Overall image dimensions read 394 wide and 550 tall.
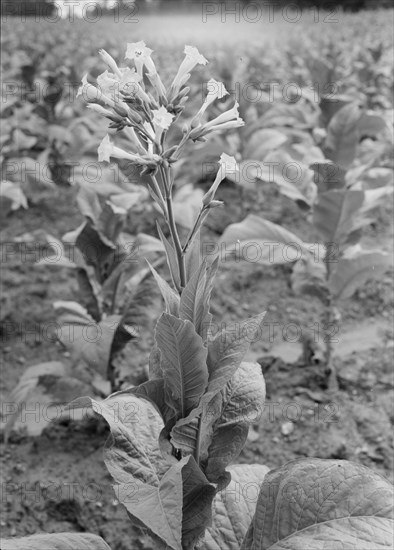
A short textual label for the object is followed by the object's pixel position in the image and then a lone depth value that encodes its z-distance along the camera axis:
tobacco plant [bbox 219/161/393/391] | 2.84
